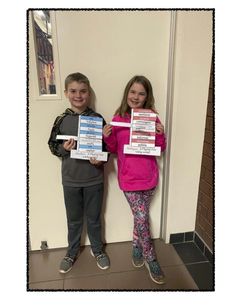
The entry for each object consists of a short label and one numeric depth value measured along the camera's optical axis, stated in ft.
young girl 5.38
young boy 5.25
